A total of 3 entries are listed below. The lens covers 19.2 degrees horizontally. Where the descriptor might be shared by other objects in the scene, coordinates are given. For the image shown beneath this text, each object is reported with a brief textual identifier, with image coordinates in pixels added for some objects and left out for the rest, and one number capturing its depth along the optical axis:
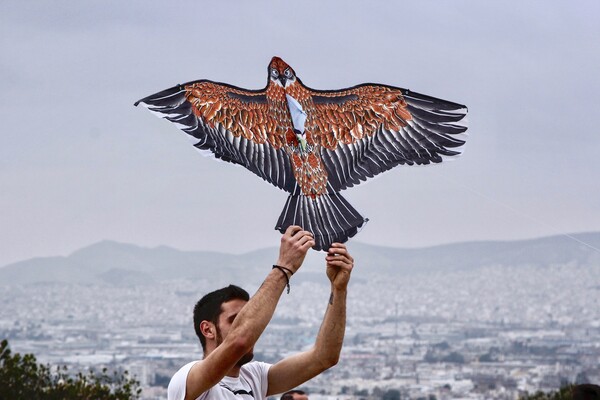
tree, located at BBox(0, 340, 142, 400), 40.39
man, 7.43
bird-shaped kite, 8.81
